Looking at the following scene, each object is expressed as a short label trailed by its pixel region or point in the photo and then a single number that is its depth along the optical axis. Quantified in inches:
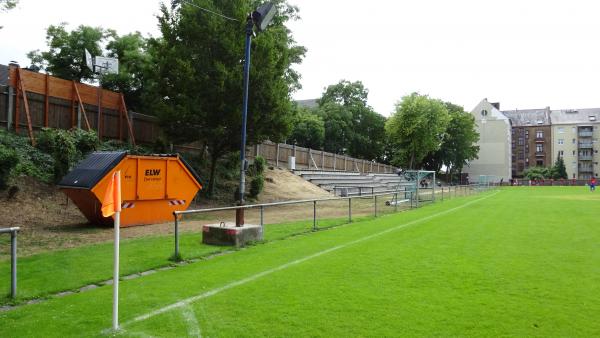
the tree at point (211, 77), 855.7
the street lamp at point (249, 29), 473.2
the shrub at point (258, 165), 1198.3
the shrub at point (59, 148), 717.3
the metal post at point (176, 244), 372.2
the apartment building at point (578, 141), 4303.6
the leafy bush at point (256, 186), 1040.2
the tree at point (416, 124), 2412.6
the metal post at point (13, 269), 260.1
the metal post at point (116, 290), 198.2
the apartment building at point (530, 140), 4527.6
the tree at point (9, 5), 568.3
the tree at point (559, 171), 3826.3
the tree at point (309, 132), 2314.2
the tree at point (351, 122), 2603.3
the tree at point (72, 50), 1270.9
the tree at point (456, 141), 3297.2
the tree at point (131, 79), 1074.1
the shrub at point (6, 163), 616.4
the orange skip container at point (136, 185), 559.8
